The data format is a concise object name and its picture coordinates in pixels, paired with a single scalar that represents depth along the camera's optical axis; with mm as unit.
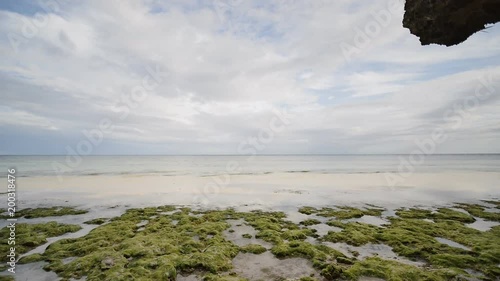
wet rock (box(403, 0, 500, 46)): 8375
